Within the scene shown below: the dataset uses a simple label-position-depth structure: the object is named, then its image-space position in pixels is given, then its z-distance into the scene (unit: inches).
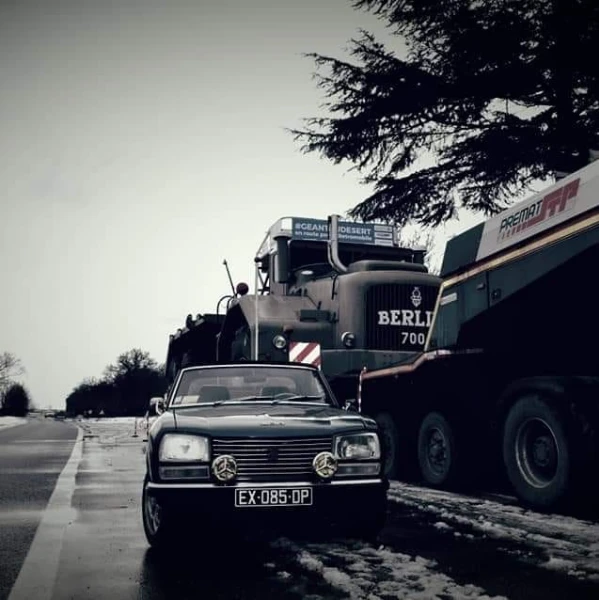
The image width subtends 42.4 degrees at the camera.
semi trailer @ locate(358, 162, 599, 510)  245.4
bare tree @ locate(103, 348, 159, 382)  5054.1
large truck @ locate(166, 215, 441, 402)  439.2
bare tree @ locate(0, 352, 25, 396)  4806.8
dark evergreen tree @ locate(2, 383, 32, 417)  5929.6
